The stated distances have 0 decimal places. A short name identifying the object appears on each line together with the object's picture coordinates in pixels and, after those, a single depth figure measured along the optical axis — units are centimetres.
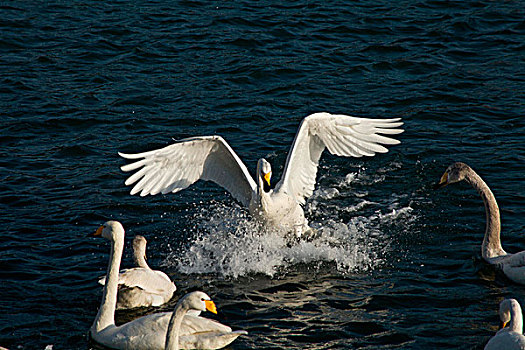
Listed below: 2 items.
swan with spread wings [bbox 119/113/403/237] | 1922
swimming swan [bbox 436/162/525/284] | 1734
